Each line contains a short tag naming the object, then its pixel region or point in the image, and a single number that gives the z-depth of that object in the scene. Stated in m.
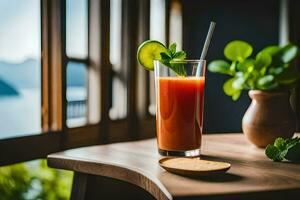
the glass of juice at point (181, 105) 1.23
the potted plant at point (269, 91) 1.41
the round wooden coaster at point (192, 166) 1.00
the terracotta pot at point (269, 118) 1.41
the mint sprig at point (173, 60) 1.21
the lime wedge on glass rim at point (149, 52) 1.26
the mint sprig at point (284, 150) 1.16
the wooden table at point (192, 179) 0.90
